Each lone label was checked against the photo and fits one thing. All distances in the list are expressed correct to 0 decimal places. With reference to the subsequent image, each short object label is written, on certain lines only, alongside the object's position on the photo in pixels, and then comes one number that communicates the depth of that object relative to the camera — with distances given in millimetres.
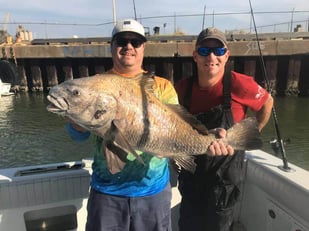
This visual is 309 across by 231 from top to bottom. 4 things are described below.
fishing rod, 2265
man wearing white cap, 1743
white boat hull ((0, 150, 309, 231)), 2145
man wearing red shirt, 1912
